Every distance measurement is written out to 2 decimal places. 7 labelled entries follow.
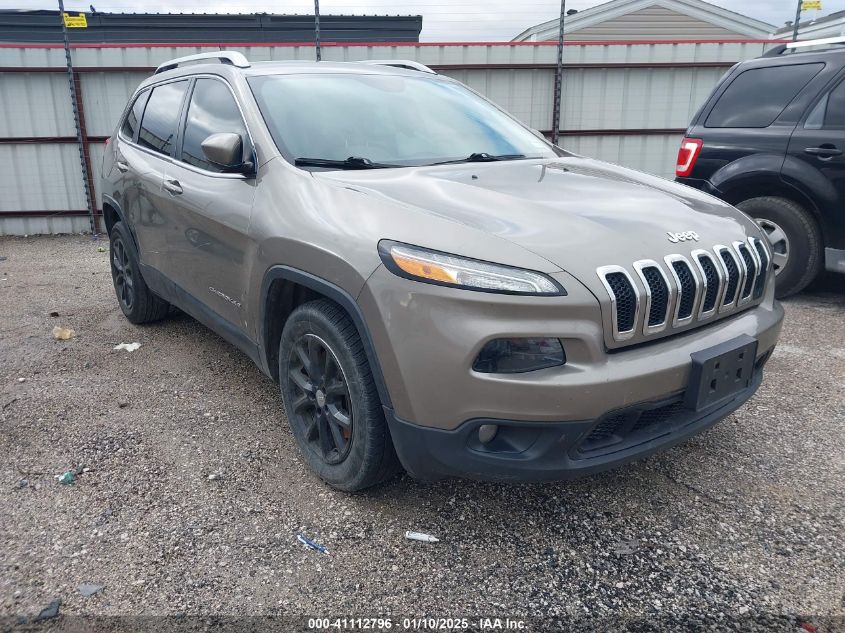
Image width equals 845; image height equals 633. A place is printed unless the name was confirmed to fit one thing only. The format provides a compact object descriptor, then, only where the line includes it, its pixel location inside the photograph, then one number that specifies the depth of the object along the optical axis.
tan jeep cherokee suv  2.09
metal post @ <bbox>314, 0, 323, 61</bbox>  9.00
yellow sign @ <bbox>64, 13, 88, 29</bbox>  8.65
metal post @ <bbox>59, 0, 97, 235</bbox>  8.99
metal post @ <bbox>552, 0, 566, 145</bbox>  9.53
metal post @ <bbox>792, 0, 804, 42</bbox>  10.41
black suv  5.08
